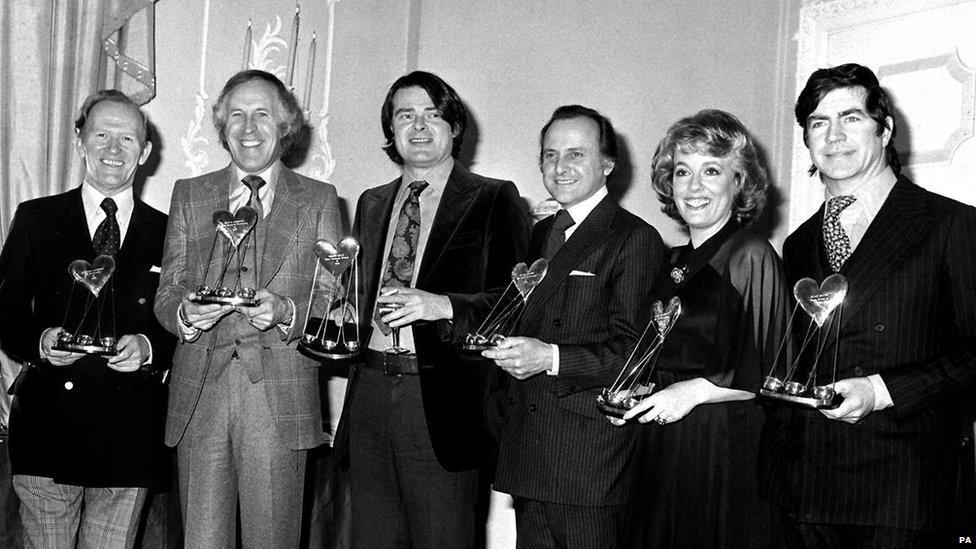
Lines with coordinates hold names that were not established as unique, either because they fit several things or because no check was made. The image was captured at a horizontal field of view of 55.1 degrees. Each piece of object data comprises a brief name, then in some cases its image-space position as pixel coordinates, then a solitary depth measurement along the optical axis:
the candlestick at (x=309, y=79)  4.40
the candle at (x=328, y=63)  4.50
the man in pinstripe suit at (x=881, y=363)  2.01
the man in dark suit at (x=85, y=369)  2.81
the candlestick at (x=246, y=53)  4.12
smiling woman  2.20
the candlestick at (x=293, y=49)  4.32
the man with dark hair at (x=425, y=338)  2.68
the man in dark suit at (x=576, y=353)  2.43
